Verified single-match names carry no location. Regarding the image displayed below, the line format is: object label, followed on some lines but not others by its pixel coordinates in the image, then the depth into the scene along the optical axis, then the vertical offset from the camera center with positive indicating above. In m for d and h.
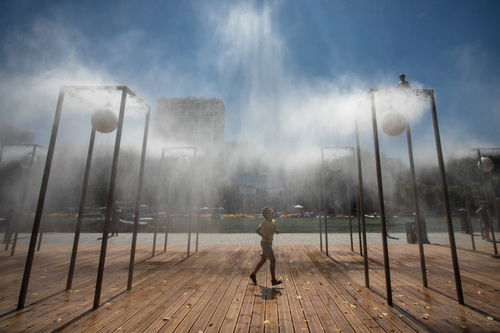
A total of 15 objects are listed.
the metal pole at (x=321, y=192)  9.24 +0.67
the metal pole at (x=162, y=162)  9.31 +1.80
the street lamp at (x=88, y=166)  4.00 +0.57
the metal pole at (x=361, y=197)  4.98 +0.31
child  5.26 -0.62
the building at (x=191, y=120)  103.06 +36.81
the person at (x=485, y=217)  10.93 -0.17
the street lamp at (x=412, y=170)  4.10 +0.79
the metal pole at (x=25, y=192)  8.21 +0.42
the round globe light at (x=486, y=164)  9.05 +1.83
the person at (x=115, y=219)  14.72 -0.78
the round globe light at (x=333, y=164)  10.16 +1.94
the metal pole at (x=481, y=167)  8.98 +1.69
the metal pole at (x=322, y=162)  9.72 +1.92
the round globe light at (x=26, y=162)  9.02 +1.56
